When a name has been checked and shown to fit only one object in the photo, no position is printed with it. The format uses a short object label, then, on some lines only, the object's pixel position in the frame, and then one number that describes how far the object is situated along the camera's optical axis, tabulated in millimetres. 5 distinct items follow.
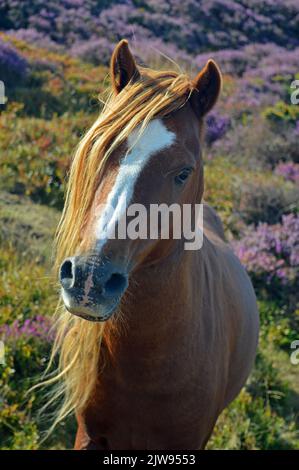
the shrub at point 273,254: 6043
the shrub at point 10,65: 9378
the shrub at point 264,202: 7090
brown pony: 2020
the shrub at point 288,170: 8453
